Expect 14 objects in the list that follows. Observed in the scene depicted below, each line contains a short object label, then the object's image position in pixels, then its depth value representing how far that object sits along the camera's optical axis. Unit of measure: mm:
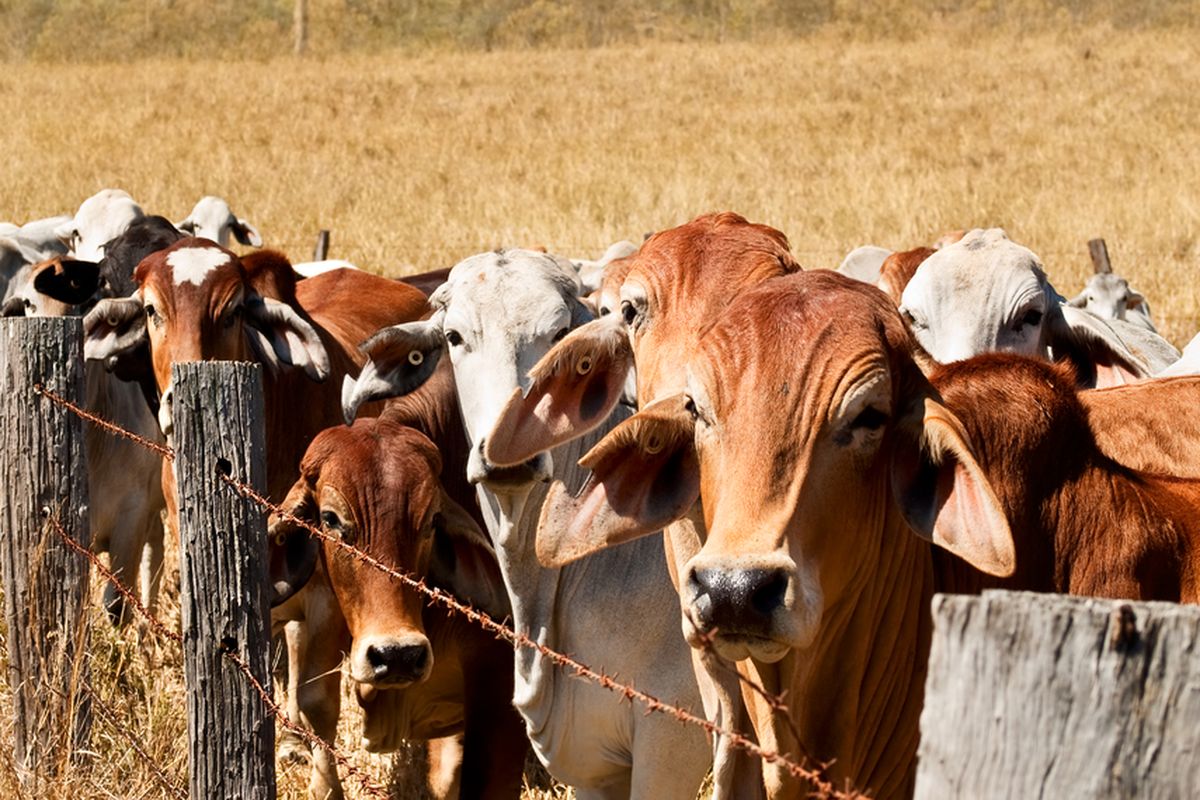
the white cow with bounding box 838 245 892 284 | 20094
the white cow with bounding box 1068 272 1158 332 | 22125
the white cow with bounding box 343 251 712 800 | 9805
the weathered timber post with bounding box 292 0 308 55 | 75500
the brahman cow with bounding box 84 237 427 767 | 13812
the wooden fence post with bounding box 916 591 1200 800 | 3461
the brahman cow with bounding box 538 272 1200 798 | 6254
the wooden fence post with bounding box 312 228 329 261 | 30891
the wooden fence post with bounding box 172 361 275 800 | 7902
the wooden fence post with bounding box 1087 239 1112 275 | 28250
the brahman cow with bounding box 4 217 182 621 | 16937
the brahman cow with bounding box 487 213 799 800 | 8406
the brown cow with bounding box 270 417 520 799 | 10609
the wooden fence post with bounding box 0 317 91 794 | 10195
